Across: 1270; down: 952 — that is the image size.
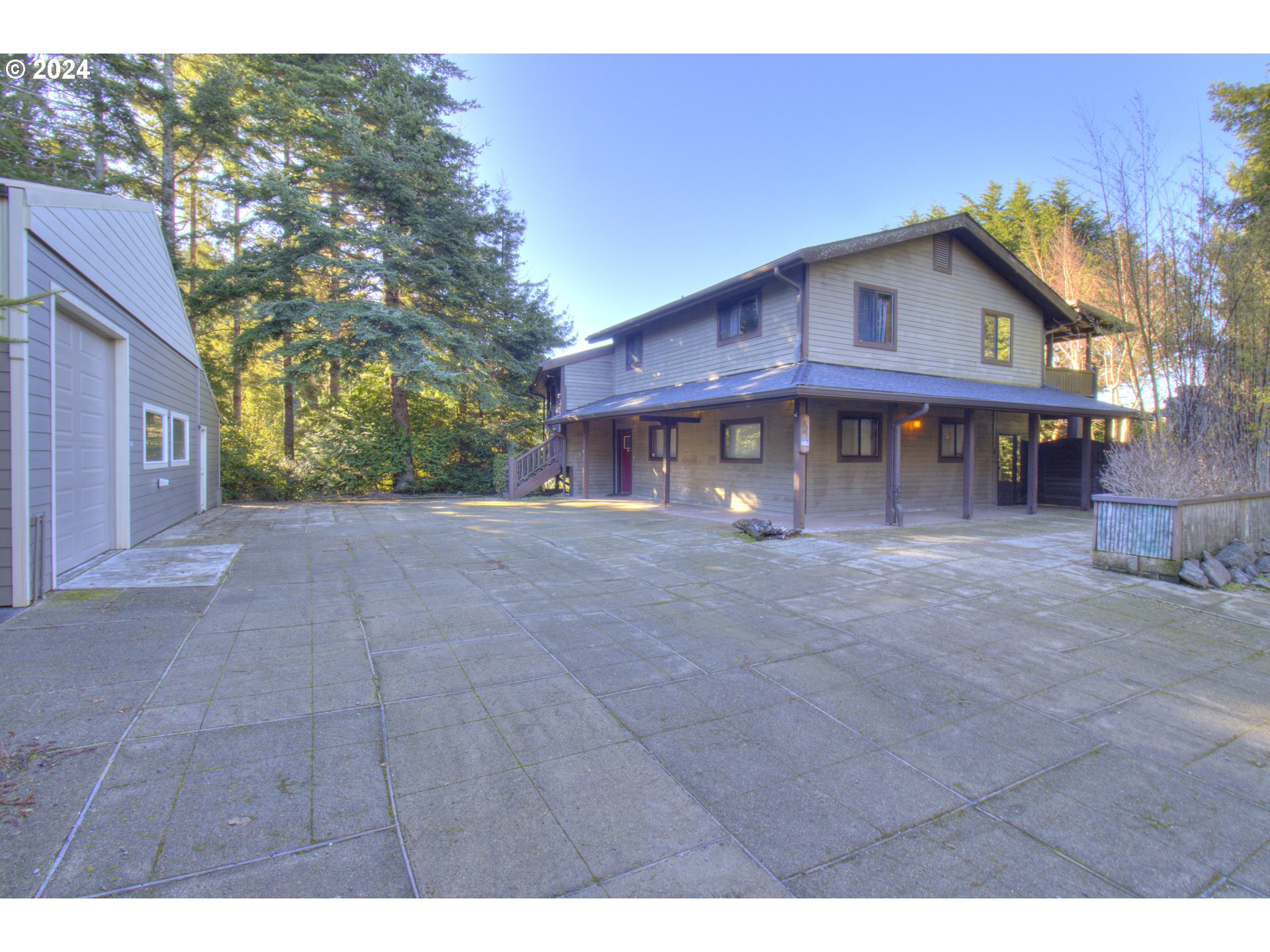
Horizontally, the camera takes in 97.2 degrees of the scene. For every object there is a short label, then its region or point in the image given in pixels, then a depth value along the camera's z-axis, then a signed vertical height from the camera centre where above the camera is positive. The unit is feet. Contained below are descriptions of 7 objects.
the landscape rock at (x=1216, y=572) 19.36 -3.68
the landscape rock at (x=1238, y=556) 20.35 -3.26
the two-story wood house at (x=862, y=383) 34.30 +5.75
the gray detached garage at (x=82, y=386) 14.53 +2.74
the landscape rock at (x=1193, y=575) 19.38 -3.76
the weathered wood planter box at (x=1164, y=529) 20.25 -2.34
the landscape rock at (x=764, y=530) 28.48 -3.27
